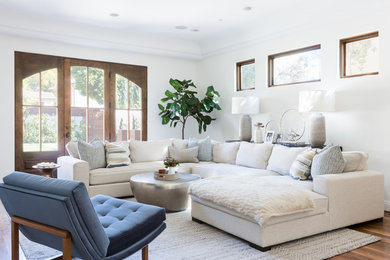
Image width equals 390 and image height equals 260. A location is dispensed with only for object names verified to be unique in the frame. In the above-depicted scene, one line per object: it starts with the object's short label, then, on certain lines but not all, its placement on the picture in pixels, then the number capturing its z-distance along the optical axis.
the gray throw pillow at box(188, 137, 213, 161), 5.68
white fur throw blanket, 2.72
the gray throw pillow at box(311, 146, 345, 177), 3.41
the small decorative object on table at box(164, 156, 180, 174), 4.08
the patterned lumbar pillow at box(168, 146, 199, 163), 5.51
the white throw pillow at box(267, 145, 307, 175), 4.19
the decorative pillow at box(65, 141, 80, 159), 4.85
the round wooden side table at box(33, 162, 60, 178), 4.24
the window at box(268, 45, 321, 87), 5.14
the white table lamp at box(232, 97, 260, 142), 5.75
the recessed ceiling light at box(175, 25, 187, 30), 6.00
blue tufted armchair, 1.83
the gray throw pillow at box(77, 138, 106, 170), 4.69
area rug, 2.69
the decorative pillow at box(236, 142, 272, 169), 4.69
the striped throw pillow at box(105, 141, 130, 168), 4.89
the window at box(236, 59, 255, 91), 6.28
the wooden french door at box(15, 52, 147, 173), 5.68
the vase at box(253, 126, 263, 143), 5.52
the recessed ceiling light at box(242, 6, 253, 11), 5.01
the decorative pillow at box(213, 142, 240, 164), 5.33
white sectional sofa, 2.89
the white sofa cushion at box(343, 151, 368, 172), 3.60
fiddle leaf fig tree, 6.53
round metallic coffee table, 3.85
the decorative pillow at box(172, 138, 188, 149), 5.79
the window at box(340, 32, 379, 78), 4.36
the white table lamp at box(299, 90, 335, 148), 4.45
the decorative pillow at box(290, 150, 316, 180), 3.69
